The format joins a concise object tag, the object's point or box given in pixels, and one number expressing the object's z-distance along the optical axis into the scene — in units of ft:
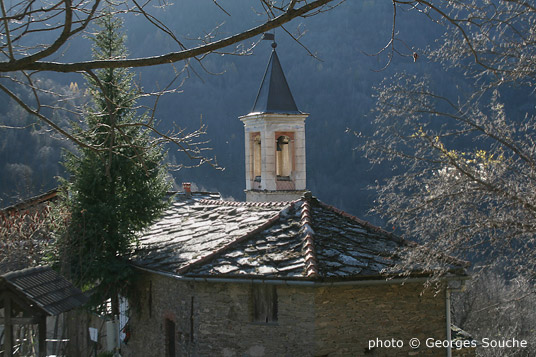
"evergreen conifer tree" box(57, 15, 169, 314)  41.47
